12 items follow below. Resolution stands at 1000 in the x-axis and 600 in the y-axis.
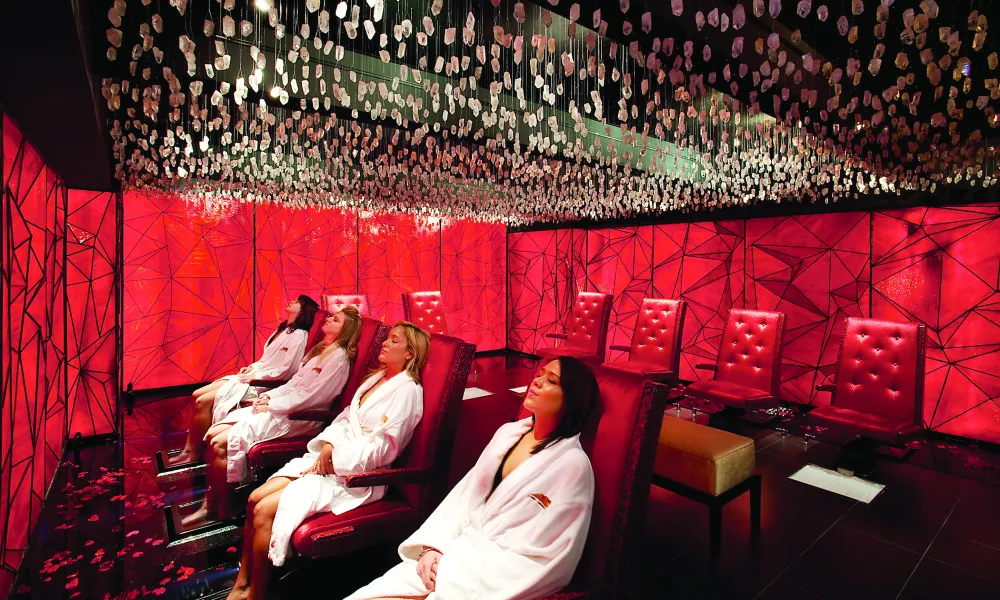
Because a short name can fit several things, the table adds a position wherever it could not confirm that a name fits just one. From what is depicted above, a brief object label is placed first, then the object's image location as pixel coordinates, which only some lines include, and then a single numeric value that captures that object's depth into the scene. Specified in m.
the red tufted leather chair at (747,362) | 3.65
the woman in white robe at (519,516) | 1.31
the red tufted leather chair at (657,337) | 4.36
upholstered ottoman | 2.33
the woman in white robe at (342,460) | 1.94
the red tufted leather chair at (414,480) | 1.88
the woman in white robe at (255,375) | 3.65
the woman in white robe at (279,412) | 2.87
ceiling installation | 2.40
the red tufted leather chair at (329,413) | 2.59
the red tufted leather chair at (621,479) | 1.35
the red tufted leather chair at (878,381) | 3.14
